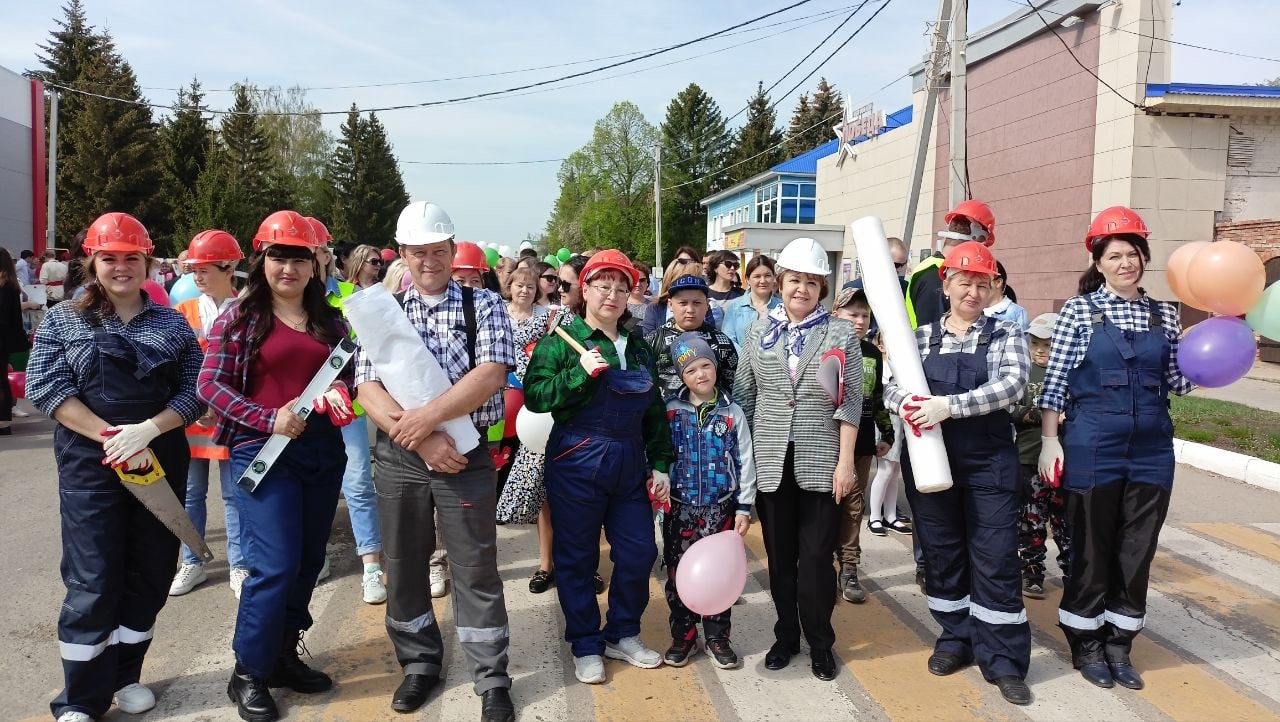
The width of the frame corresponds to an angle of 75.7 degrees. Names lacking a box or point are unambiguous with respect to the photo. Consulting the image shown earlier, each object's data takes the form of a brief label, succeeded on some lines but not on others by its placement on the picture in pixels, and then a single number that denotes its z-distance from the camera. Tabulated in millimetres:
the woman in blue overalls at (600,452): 3727
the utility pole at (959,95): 12430
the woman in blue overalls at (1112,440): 3814
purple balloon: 3783
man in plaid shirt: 3426
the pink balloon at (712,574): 3625
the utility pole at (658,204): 41669
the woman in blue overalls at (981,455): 3691
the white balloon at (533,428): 4488
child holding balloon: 3900
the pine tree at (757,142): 61844
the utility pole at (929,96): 13148
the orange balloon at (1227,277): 3965
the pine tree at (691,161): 64312
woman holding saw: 3240
